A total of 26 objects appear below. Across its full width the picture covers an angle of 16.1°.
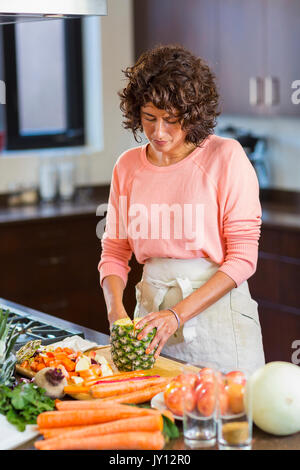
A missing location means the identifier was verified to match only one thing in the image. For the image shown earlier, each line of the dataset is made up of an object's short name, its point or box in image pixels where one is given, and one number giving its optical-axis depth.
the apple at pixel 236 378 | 1.97
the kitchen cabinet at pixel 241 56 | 4.47
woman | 2.53
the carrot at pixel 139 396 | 2.17
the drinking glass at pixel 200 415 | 1.99
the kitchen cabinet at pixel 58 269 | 4.58
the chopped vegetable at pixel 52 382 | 2.24
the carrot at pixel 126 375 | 2.28
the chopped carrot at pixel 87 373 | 2.31
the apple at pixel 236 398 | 1.96
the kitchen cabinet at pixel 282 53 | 4.25
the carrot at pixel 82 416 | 2.05
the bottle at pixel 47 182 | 5.19
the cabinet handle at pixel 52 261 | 4.71
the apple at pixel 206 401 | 1.99
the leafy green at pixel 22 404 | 2.13
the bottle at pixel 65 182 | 5.26
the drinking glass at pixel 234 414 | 1.96
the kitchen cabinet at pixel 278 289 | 4.11
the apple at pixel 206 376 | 2.02
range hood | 2.26
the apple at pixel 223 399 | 1.96
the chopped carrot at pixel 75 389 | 2.24
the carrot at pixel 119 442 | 1.97
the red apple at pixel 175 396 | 2.05
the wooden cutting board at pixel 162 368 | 2.39
